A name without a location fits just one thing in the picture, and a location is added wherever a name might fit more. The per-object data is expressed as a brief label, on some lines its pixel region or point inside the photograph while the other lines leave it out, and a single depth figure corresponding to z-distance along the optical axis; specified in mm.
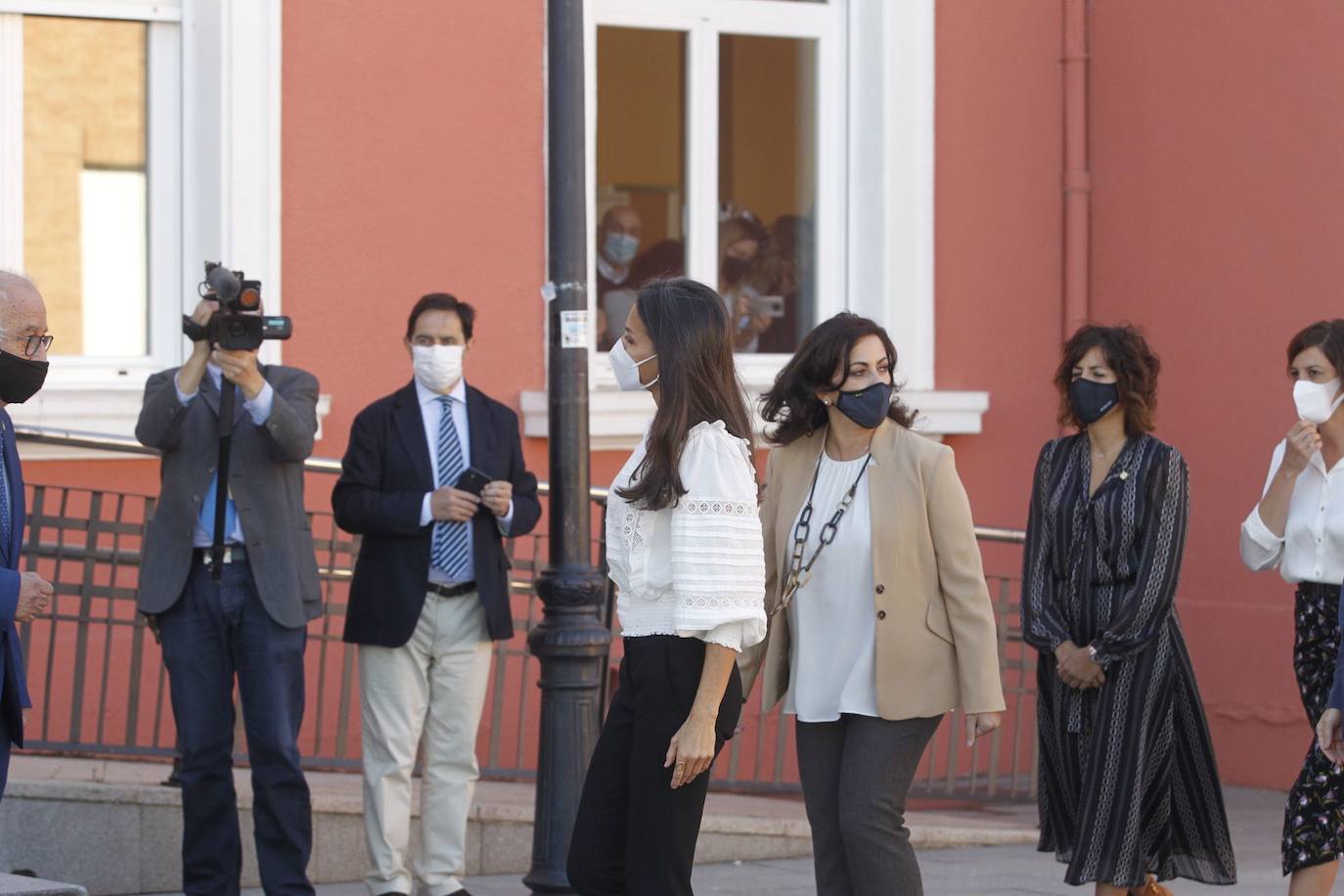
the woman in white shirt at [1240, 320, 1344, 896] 12578
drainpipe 21703
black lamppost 13187
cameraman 12852
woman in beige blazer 10687
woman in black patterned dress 12648
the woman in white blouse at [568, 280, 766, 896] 9008
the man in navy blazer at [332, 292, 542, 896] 13602
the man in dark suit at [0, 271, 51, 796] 9879
